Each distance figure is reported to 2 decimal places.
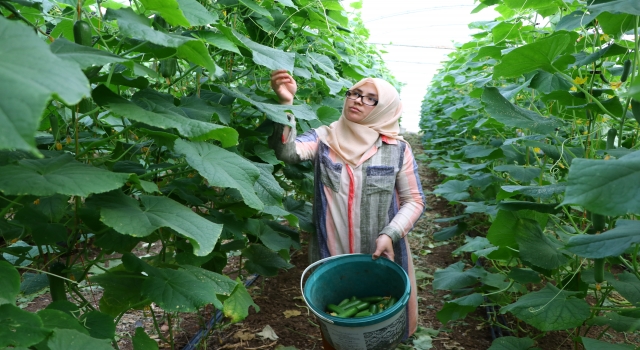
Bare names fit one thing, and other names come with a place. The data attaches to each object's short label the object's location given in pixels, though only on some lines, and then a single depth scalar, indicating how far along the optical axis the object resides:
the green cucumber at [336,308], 2.21
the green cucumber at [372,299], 2.28
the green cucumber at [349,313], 2.16
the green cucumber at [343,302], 2.30
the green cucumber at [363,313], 2.15
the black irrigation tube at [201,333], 2.50
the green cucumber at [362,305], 2.23
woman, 2.38
